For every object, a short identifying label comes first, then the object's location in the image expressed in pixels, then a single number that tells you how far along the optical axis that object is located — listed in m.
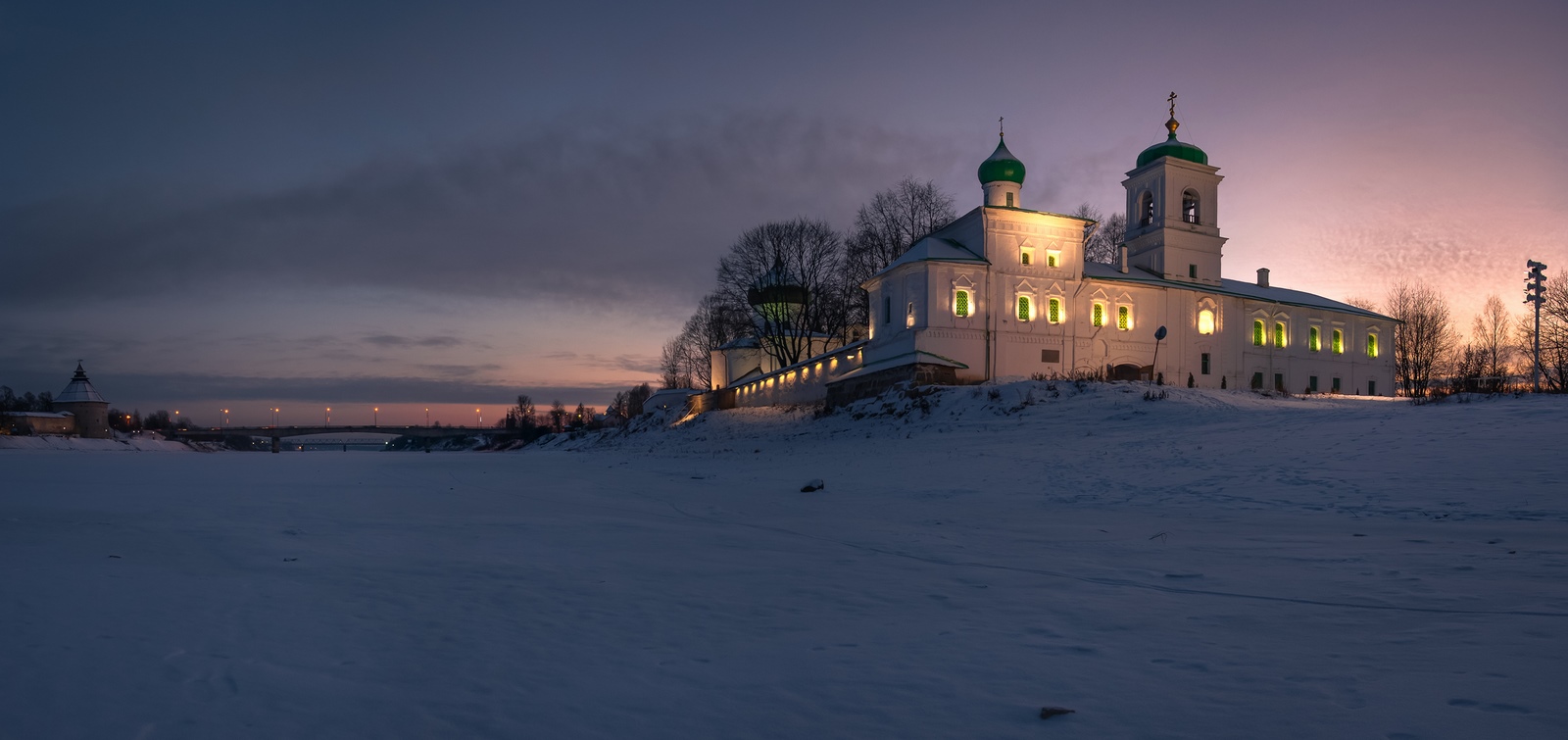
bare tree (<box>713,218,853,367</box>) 54.28
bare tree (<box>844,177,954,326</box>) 52.25
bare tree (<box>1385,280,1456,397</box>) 57.41
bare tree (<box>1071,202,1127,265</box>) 58.41
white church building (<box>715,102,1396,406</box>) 39.38
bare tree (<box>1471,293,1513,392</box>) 52.34
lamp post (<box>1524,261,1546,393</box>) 33.20
